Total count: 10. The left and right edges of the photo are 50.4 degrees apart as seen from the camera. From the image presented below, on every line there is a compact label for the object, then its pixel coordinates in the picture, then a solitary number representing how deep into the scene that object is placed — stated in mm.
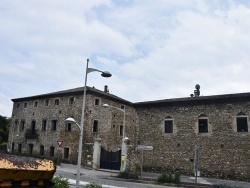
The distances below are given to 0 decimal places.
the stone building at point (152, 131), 22125
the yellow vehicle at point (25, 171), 4496
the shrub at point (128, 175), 18656
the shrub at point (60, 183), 8824
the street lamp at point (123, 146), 21641
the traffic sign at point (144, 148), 18547
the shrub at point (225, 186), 13203
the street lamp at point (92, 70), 10547
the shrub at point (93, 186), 8859
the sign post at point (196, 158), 13232
